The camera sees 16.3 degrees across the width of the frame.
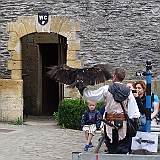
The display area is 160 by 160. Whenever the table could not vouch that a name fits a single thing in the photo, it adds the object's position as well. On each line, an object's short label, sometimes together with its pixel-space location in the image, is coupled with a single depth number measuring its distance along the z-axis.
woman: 8.84
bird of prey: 7.13
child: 10.13
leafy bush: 13.05
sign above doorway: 14.15
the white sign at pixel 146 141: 8.08
